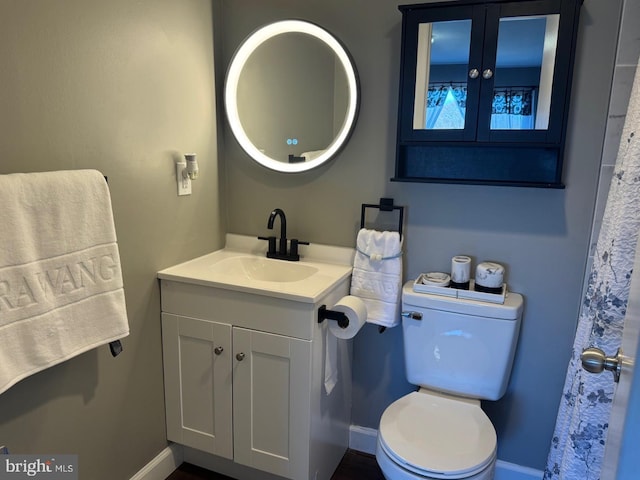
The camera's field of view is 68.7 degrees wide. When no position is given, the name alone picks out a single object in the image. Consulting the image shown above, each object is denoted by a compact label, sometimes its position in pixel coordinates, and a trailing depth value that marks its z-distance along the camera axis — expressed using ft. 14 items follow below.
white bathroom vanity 5.46
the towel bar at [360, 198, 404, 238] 6.20
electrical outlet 6.10
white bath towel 3.92
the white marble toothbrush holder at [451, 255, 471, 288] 5.82
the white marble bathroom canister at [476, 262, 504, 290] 5.66
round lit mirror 6.27
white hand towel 6.10
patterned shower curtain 3.90
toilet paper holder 5.52
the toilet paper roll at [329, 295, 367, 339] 5.51
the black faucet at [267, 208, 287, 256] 6.49
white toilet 4.81
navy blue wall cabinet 5.07
